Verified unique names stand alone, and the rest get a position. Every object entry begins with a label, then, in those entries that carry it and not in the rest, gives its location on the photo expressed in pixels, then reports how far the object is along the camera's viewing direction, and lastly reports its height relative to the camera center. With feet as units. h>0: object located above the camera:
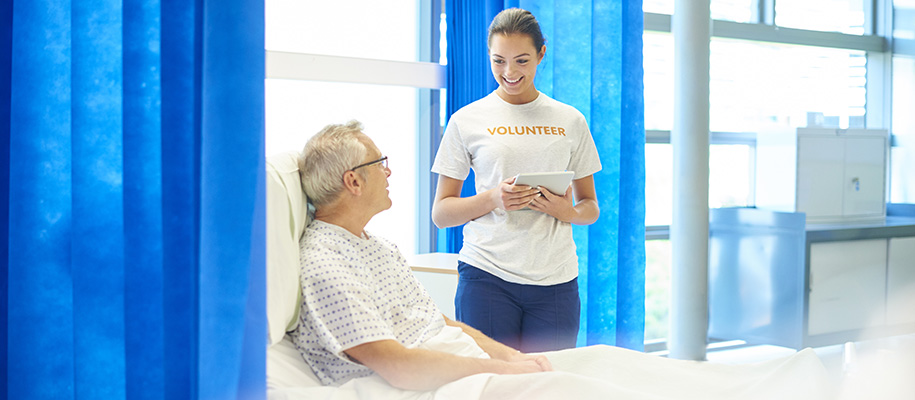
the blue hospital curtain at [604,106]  9.89 +1.11
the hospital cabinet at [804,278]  12.16 -1.72
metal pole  11.43 +0.05
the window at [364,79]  9.51 +1.40
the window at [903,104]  14.85 +1.72
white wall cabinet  12.76 +0.20
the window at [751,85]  12.99 +1.95
